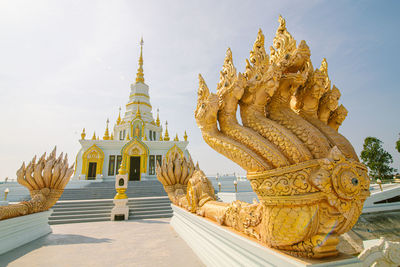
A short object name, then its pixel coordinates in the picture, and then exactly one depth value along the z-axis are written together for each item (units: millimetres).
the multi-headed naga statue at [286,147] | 1707
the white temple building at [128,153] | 19859
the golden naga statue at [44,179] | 5258
